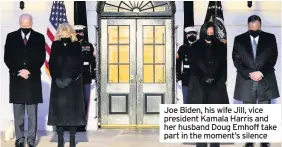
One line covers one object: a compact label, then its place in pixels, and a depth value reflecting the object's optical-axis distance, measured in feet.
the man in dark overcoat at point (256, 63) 21.15
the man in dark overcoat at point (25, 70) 21.36
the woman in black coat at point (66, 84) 20.52
